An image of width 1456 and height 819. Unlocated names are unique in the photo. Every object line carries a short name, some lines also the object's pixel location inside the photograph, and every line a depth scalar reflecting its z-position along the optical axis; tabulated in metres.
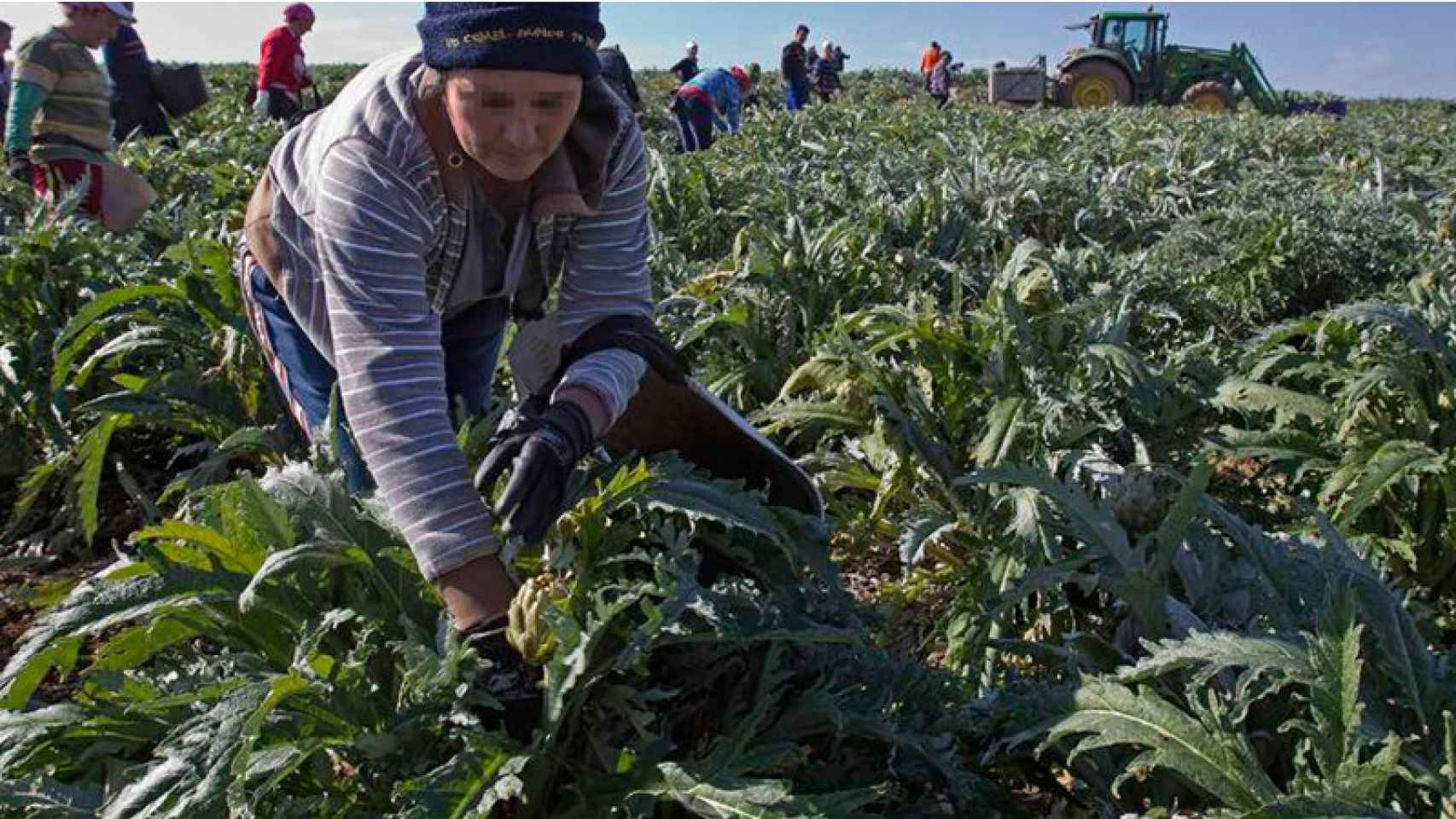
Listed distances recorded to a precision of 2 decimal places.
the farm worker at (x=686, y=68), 17.97
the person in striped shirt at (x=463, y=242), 1.93
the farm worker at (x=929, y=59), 28.58
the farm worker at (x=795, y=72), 19.83
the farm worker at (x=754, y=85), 25.05
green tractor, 26.33
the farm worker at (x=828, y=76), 25.77
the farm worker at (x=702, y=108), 12.73
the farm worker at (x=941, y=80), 26.70
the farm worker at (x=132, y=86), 8.59
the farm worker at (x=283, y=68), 10.79
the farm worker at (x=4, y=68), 7.90
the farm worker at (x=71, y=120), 5.67
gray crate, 27.36
